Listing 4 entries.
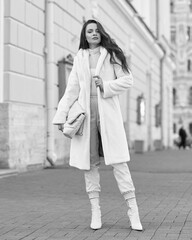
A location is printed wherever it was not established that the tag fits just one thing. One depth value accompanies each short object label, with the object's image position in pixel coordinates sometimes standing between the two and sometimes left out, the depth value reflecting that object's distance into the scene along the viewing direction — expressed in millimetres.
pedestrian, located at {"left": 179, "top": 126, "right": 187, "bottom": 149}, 40725
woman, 5758
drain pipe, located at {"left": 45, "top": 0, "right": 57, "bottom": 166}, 14492
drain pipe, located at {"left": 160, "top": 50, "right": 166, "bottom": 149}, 36062
